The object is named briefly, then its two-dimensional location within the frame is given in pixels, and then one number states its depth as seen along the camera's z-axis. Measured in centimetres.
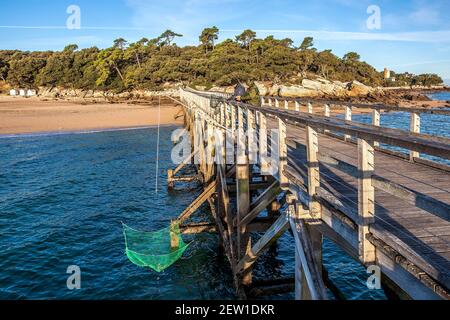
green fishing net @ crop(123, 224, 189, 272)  1072
